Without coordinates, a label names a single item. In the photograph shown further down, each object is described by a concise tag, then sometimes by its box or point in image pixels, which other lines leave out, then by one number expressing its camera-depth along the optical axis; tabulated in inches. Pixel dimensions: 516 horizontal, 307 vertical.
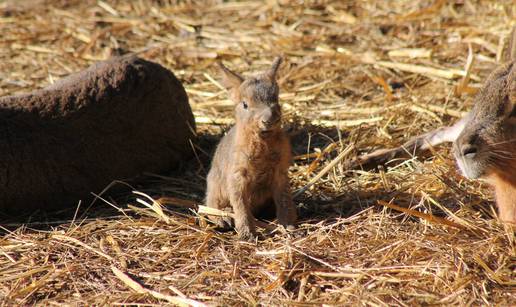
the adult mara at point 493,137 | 322.7
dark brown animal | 422.6
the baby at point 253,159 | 361.7
